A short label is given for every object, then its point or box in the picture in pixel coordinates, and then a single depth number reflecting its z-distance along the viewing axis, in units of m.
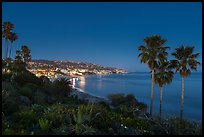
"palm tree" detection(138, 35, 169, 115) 17.85
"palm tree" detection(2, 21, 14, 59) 27.96
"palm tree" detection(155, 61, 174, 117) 17.96
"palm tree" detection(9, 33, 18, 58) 29.29
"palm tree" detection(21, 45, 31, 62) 34.66
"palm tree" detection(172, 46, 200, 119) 16.68
